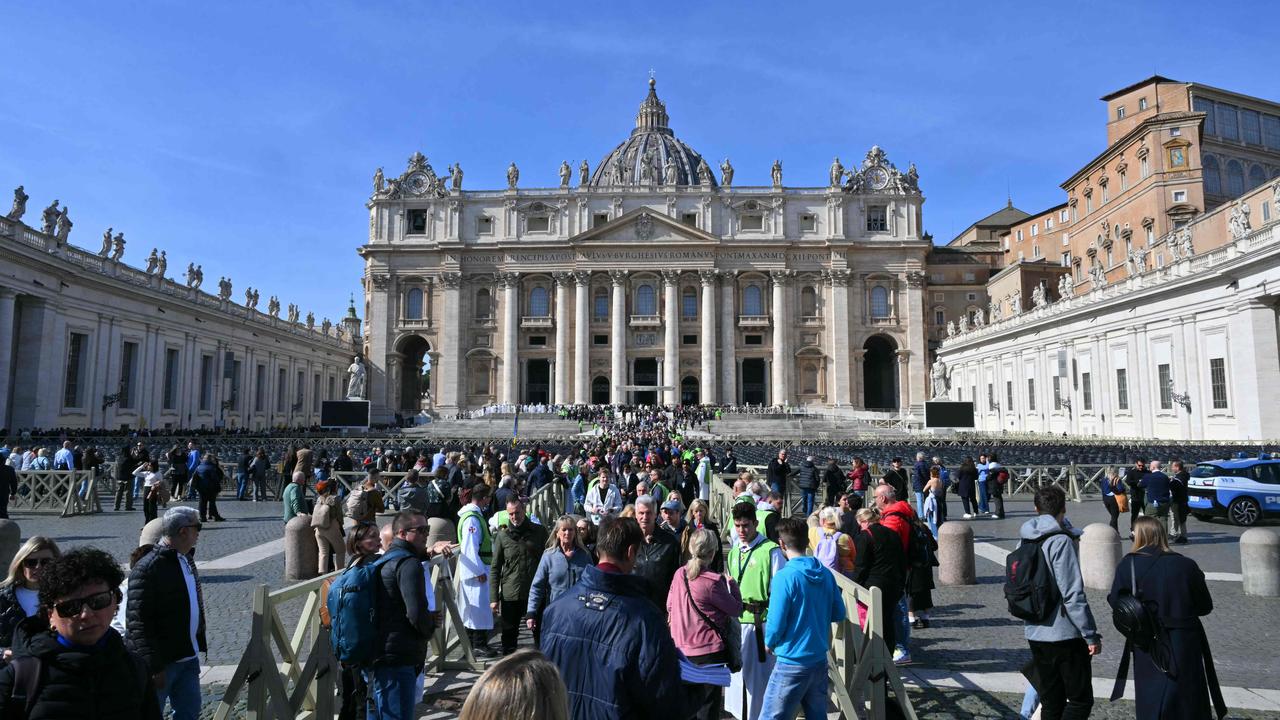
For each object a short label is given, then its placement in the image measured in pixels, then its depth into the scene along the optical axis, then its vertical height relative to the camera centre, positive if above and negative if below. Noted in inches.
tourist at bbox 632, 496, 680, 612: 210.2 -37.4
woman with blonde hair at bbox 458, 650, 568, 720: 76.4 -28.4
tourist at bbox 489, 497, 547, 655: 251.0 -46.9
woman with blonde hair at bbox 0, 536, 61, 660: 147.8 -33.8
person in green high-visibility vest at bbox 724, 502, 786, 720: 199.0 -48.4
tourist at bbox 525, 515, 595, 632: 210.2 -41.4
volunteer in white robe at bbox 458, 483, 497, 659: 263.6 -55.3
